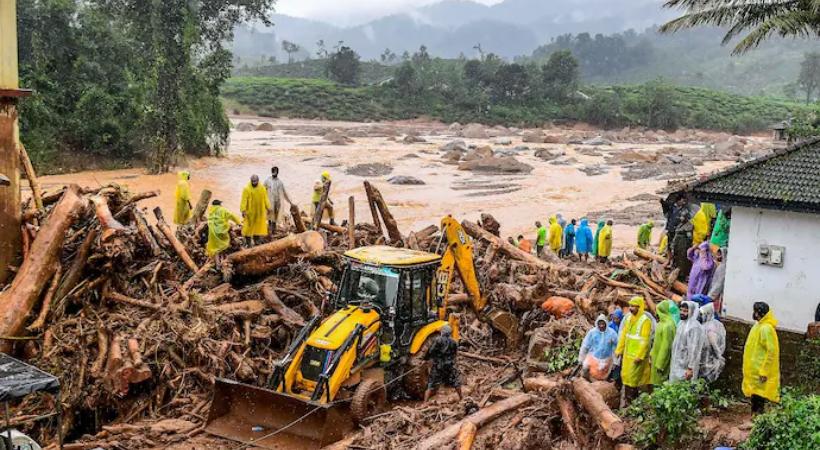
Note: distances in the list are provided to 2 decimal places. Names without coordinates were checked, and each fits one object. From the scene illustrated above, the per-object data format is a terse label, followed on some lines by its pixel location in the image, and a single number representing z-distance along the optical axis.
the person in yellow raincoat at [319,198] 18.88
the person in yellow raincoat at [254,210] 15.23
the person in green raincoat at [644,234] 21.73
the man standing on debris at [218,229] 14.70
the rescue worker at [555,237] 22.55
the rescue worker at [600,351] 10.57
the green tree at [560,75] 97.50
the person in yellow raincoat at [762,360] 8.87
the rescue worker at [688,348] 9.44
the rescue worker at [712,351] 9.58
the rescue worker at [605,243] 20.97
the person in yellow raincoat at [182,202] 17.55
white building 11.93
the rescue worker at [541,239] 22.70
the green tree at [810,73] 109.88
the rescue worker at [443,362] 11.38
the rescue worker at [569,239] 22.48
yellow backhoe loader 9.92
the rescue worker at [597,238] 21.39
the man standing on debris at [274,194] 16.97
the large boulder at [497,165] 49.19
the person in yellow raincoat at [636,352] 9.98
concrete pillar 13.16
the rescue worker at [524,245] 19.90
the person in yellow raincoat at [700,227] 17.14
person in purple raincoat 13.83
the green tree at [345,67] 107.12
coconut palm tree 18.61
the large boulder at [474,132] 76.86
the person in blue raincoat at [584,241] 22.03
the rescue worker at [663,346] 9.78
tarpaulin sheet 7.35
